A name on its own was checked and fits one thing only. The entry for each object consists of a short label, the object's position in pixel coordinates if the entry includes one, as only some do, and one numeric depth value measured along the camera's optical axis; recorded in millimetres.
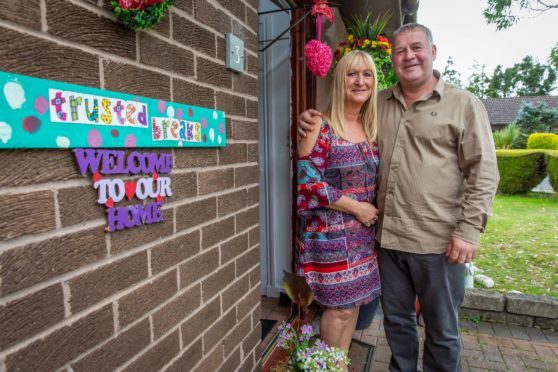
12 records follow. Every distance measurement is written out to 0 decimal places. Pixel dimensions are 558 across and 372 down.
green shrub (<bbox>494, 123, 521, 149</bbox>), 14133
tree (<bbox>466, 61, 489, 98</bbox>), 46059
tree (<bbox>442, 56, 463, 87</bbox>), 42597
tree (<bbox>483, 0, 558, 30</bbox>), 3942
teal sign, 660
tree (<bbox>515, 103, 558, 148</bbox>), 21250
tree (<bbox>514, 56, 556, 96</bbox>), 40188
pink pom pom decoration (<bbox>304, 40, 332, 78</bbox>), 2213
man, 1775
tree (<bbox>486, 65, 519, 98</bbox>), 44266
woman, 1801
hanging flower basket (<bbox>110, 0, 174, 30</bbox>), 839
